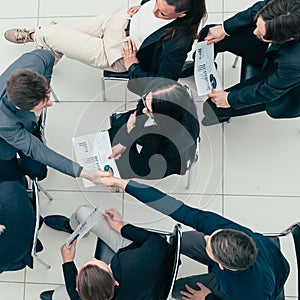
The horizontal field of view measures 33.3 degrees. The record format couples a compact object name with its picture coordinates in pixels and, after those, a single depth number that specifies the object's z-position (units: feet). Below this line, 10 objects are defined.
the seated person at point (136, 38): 8.66
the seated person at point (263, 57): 7.59
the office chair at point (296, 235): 8.14
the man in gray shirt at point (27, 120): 8.02
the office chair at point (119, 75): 10.03
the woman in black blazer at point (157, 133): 7.90
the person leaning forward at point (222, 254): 7.31
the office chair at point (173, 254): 7.79
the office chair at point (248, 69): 9.80
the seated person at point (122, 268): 7.22
